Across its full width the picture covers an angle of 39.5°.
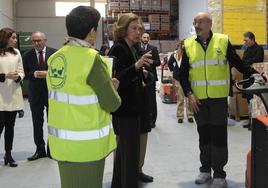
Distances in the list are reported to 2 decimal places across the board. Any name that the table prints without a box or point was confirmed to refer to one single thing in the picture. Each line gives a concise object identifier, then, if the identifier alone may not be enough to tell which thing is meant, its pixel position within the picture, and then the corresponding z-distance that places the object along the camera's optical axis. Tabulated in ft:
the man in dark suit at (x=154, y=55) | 20.54
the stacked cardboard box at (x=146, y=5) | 45.26
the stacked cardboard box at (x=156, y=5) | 46.01
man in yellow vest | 11.12
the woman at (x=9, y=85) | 14.24
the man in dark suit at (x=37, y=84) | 15.17
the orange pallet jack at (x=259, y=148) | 6.19
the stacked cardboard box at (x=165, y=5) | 46.44
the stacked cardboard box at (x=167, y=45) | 45.96
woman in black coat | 9.51
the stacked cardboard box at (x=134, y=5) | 44.83
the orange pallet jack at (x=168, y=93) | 32.65
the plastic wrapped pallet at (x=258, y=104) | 17.17
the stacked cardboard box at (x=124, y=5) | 44.64
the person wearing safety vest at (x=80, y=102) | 6.40
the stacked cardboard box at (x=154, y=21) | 45.94
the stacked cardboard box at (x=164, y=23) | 46.34
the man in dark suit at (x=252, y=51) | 21.30
